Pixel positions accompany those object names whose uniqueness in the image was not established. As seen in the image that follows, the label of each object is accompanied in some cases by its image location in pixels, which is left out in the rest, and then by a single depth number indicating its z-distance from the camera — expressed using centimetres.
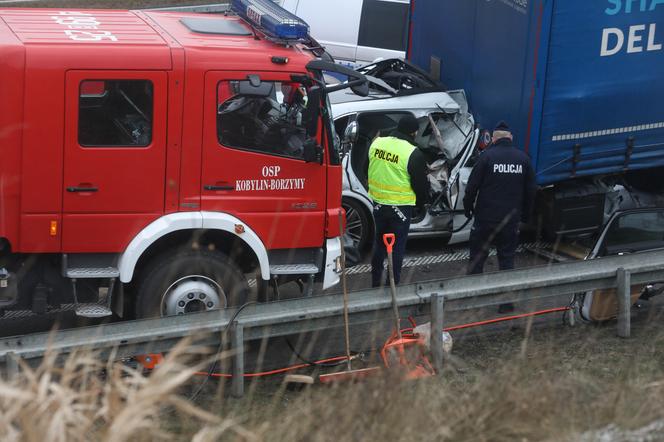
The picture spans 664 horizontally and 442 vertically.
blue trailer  1877
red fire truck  1395
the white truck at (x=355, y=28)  2861
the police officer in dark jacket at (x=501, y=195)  1705
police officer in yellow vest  1666
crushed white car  1972
